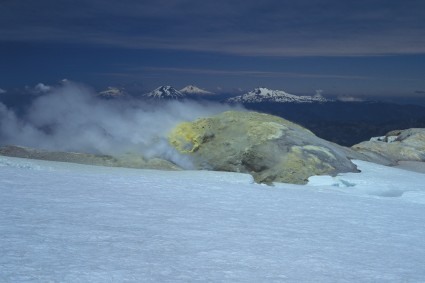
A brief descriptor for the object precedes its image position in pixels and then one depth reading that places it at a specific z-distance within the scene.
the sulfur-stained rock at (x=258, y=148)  18.20
